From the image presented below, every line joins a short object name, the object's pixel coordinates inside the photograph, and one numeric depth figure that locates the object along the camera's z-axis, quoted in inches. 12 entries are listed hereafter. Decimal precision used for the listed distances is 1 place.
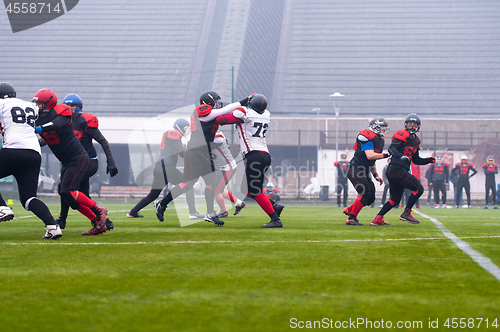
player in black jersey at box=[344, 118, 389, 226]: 705.6
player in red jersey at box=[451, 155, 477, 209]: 1497.3
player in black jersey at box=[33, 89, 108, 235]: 502.3
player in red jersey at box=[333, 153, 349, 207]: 1411.2
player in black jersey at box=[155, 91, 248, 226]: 636.0
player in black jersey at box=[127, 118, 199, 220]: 809.5
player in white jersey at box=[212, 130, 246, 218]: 734.6
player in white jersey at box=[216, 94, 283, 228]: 591.5
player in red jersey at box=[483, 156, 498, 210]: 1493.6
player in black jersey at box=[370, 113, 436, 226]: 701.3
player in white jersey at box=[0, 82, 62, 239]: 473.4
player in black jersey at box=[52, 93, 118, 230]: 575.8
